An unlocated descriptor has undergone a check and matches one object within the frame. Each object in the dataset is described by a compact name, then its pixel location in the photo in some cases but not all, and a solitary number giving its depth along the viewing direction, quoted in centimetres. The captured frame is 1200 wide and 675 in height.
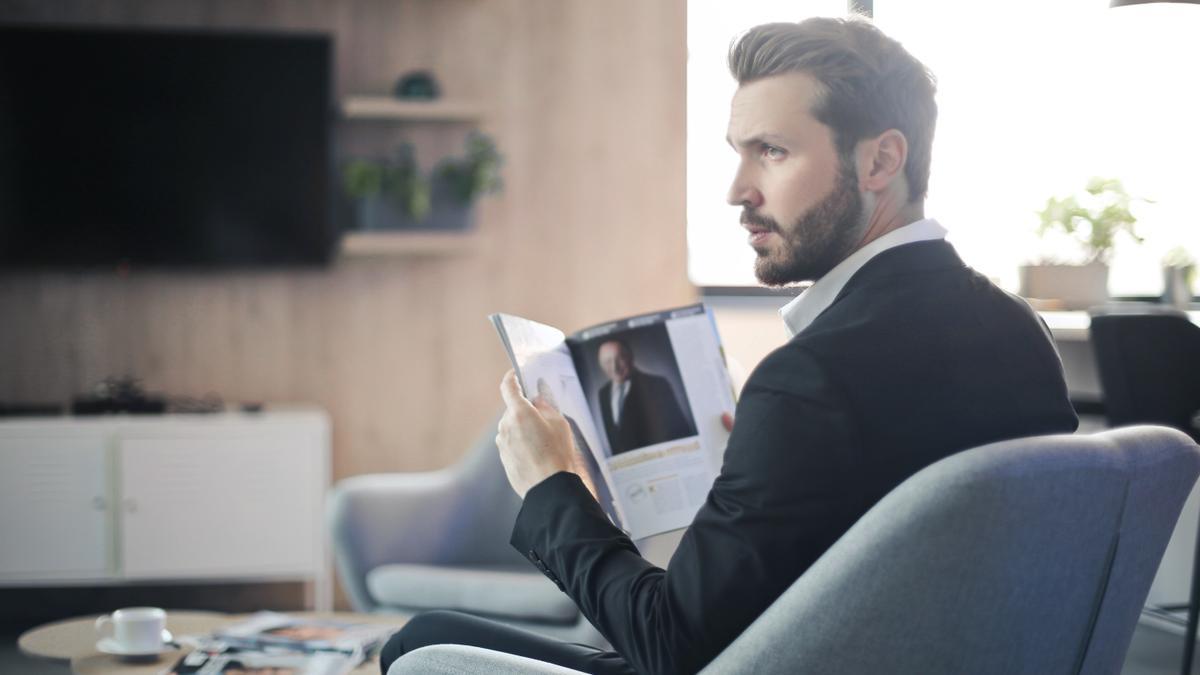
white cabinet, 342
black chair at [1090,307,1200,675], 274
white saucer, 196
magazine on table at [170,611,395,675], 190
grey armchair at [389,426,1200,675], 99
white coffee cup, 196
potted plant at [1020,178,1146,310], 363
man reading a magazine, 104
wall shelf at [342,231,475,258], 371
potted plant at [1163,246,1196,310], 361
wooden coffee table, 194
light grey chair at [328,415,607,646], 255
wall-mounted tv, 362
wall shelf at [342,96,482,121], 369
